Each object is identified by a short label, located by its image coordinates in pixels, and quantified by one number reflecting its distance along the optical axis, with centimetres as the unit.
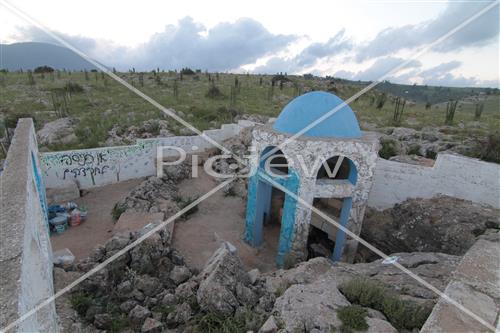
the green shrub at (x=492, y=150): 1151
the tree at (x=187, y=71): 4956
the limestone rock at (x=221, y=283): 484
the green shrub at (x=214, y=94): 3200
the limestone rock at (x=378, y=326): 379
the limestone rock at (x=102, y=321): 481
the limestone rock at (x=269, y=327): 404
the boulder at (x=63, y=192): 1080
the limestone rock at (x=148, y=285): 569
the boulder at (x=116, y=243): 660
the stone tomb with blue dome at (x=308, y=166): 796
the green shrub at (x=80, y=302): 503
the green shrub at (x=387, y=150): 1356
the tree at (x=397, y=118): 2314
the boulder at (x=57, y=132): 1529
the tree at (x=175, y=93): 3009
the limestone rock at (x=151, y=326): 469
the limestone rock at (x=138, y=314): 495
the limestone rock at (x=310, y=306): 398
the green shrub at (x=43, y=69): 4166
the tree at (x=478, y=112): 2618
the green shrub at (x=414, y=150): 1445
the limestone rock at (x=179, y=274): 614
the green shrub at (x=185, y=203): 1103
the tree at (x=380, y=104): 3146
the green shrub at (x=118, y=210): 1002
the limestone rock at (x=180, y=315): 486
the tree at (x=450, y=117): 2272
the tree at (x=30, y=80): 3023
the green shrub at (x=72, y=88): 2766
